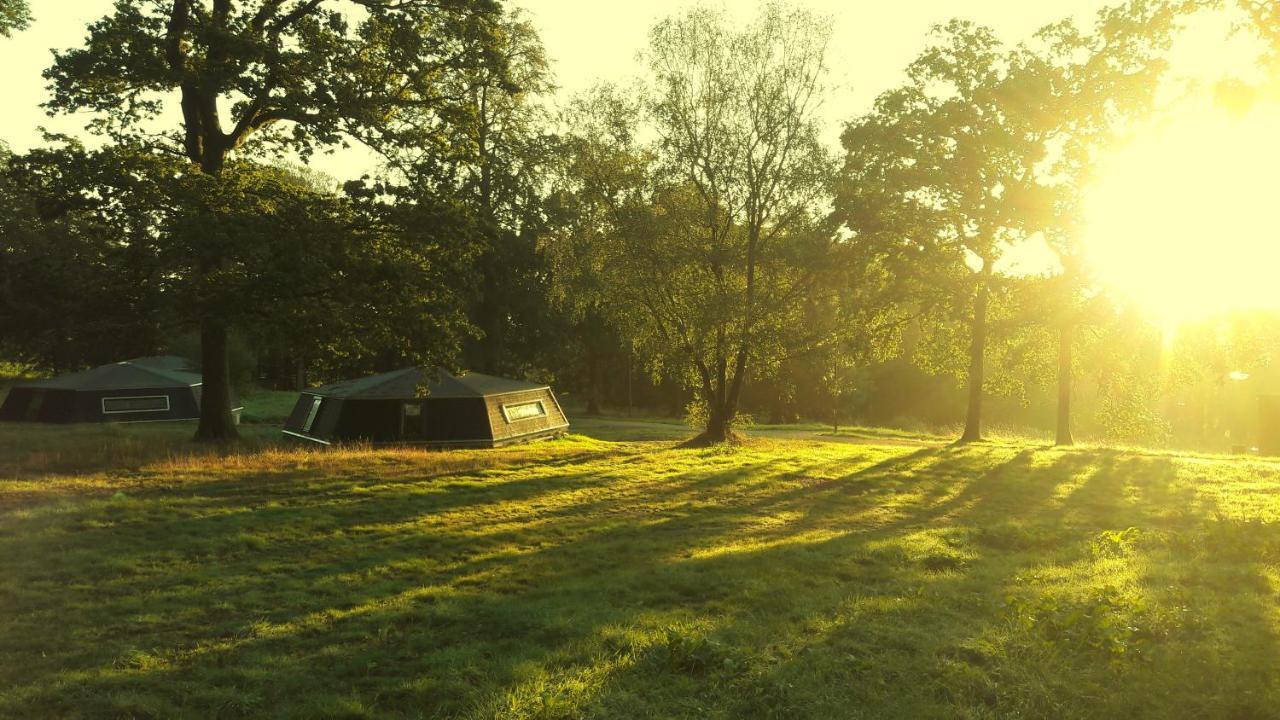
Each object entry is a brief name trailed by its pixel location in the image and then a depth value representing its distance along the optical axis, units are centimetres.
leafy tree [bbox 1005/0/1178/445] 2430
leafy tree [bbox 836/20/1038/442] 2612
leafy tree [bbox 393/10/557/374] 1925
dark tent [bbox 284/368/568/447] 2395
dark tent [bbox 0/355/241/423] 2836
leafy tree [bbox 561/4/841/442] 2523
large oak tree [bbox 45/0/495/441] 1683
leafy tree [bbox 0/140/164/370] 1683
